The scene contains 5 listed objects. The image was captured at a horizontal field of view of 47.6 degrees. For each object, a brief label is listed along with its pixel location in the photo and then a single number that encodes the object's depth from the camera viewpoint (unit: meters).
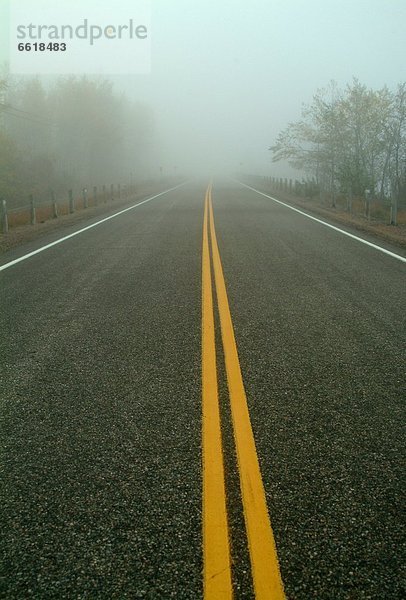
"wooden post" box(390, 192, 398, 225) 14.54
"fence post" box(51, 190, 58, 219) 18.33
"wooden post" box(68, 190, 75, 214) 20.36
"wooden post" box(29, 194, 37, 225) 16.27
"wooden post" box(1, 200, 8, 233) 13.99
